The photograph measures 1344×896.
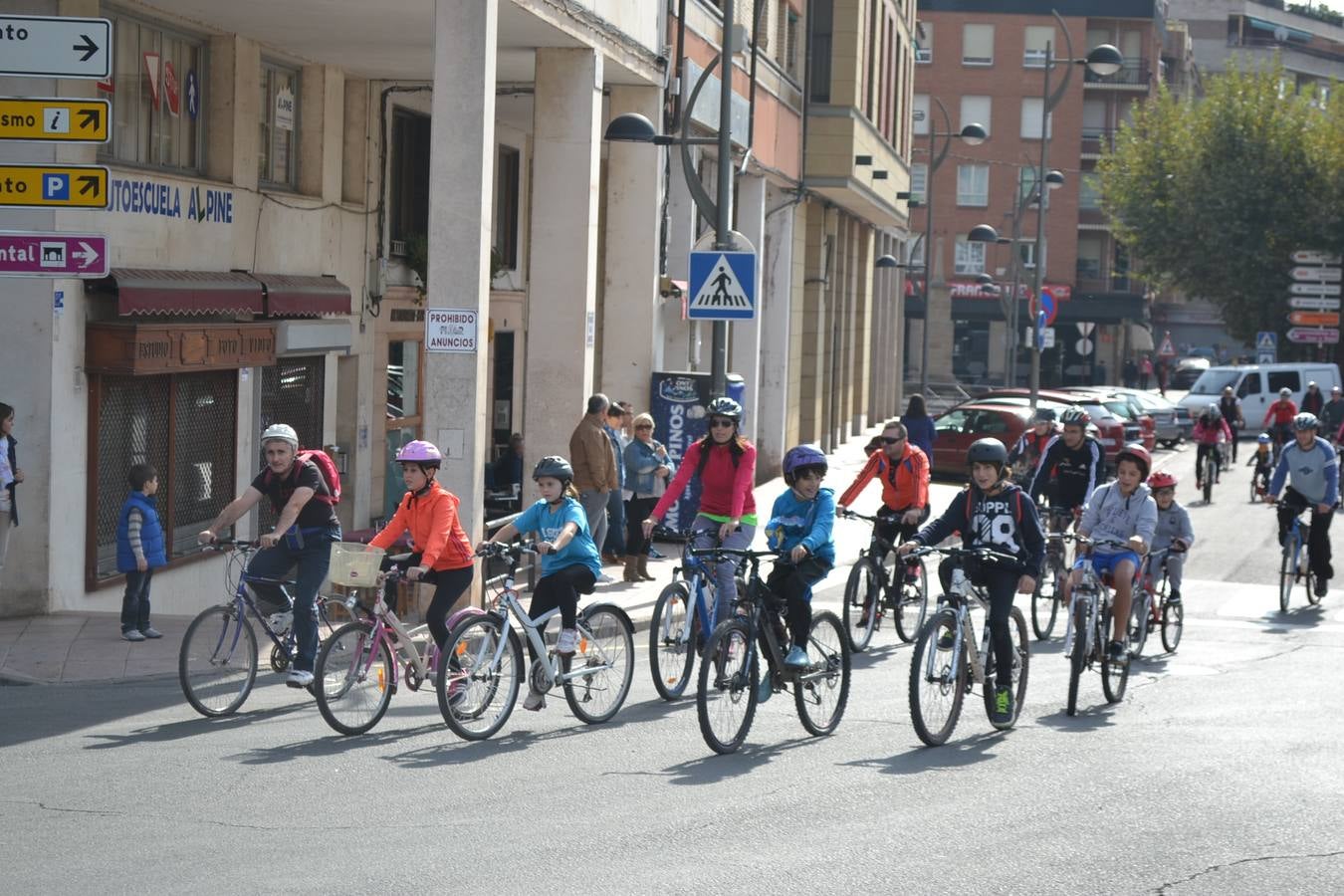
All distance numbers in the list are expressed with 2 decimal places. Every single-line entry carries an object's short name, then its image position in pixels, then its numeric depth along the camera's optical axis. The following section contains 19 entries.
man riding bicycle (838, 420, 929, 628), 14.69
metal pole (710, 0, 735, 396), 17.70
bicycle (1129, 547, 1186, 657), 13.84
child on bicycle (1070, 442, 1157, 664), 11.82
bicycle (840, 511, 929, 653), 14.48
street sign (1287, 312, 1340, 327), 51.03
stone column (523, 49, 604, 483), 19.16
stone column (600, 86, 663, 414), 21.86
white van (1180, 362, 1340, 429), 49.72
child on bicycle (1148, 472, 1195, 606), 13.88
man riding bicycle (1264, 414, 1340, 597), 17.95
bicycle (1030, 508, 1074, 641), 15.50
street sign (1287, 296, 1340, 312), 52.05
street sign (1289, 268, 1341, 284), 53.00
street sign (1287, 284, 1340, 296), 52.41
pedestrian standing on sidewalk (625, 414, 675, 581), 18.16
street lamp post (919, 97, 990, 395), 36.09
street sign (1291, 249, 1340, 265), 54.53
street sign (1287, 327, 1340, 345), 50.56
